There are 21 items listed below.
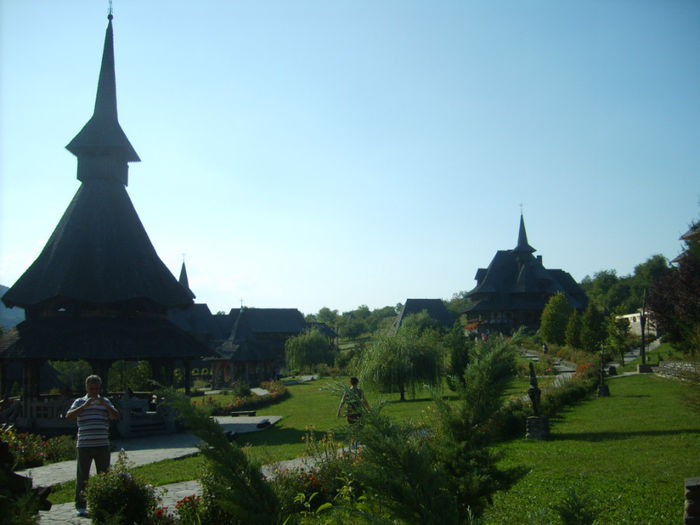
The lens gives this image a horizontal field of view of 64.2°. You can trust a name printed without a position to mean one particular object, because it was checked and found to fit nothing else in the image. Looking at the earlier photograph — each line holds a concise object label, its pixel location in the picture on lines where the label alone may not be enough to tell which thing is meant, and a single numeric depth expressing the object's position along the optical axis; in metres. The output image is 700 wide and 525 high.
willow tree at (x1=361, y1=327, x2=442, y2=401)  25.05
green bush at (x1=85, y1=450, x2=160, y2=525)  6.64
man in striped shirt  7.91
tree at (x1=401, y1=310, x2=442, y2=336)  49.56
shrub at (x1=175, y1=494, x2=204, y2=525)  6.56
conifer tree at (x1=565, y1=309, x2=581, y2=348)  37.16
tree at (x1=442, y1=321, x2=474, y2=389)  24.17
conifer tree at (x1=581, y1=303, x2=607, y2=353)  34.54
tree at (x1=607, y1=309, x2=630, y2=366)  36.44
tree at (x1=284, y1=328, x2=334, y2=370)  54.09
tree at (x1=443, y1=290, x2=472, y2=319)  91.00
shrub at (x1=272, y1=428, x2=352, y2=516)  8.12
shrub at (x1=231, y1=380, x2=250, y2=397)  30.48
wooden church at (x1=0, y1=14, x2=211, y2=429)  18.83
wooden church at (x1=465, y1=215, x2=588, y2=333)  59.75
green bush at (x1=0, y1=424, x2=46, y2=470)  12.55
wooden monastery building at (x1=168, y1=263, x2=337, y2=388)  42.00
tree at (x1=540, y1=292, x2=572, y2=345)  42.22
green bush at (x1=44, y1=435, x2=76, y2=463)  14.16
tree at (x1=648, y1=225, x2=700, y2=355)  23.06
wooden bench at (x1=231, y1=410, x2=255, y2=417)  23.68
